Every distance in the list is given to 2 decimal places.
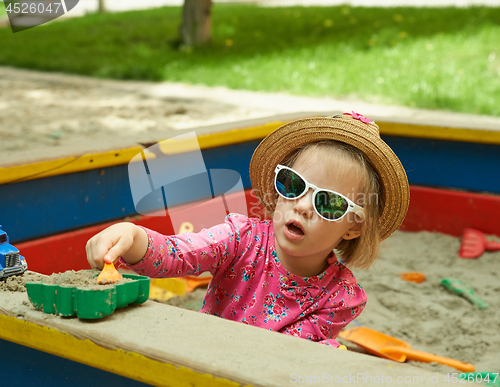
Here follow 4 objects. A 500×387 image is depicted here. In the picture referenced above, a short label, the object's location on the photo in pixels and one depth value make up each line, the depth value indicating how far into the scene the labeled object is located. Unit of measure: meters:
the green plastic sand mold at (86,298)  1.05
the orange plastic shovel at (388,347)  2.07
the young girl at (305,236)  1.53
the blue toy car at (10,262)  1.28
